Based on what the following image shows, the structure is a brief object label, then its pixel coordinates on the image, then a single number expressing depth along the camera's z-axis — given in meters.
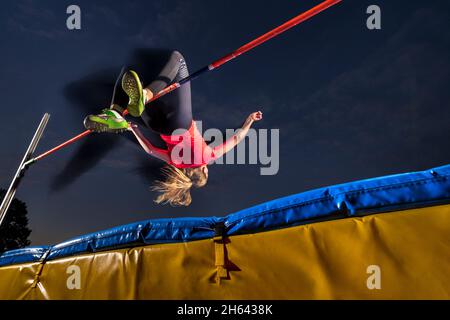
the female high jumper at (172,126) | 3.29
